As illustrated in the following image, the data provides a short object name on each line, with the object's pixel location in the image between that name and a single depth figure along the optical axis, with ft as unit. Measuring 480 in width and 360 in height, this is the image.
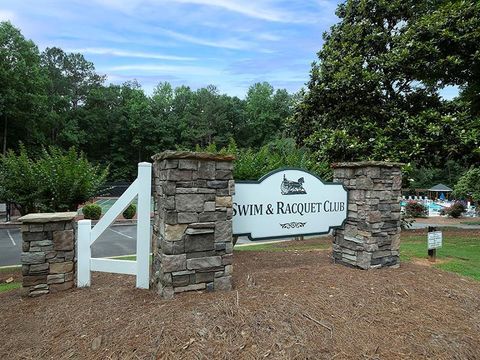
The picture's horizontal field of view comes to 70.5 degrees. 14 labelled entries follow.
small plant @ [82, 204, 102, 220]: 51.39
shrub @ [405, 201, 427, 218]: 72.27
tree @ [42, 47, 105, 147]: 122.01
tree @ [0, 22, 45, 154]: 86.53
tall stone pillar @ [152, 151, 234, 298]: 10.94
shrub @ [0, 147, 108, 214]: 23.75
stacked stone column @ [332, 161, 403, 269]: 15.03
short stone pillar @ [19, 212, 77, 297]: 11.79
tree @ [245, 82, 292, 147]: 145.79
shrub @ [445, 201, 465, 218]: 77.61
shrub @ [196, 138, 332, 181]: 22.00
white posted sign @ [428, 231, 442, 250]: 18.16
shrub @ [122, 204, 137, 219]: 55.62
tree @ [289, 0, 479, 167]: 30.22
